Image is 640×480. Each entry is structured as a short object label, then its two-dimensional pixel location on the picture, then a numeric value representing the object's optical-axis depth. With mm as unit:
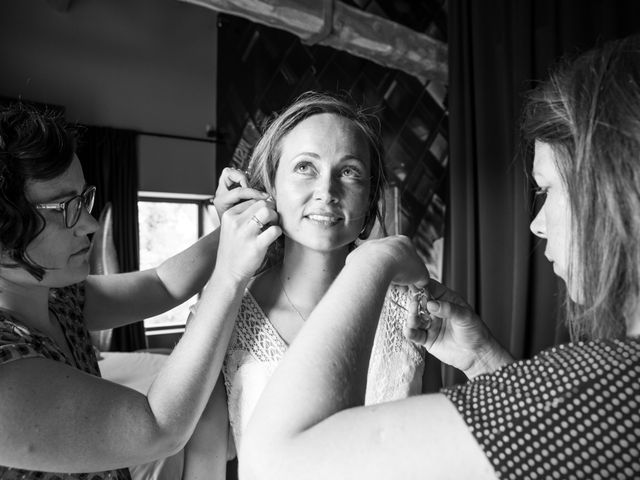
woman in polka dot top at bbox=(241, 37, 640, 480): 443
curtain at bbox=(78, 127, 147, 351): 4293
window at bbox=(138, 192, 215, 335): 4848
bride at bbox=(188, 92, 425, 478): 1004
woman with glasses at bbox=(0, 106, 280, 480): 650
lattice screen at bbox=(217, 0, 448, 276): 4074
